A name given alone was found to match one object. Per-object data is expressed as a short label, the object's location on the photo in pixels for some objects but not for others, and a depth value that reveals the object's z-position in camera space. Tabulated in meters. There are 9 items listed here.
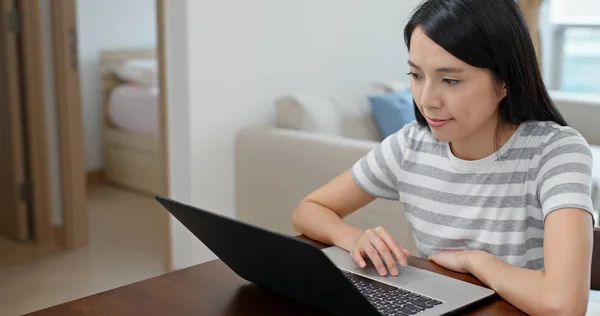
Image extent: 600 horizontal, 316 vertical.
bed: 4.64
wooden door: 3.55
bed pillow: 4.88
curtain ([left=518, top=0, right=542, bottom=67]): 3.23
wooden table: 1.05
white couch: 2.62
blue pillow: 3.26
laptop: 0.92
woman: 1.12
